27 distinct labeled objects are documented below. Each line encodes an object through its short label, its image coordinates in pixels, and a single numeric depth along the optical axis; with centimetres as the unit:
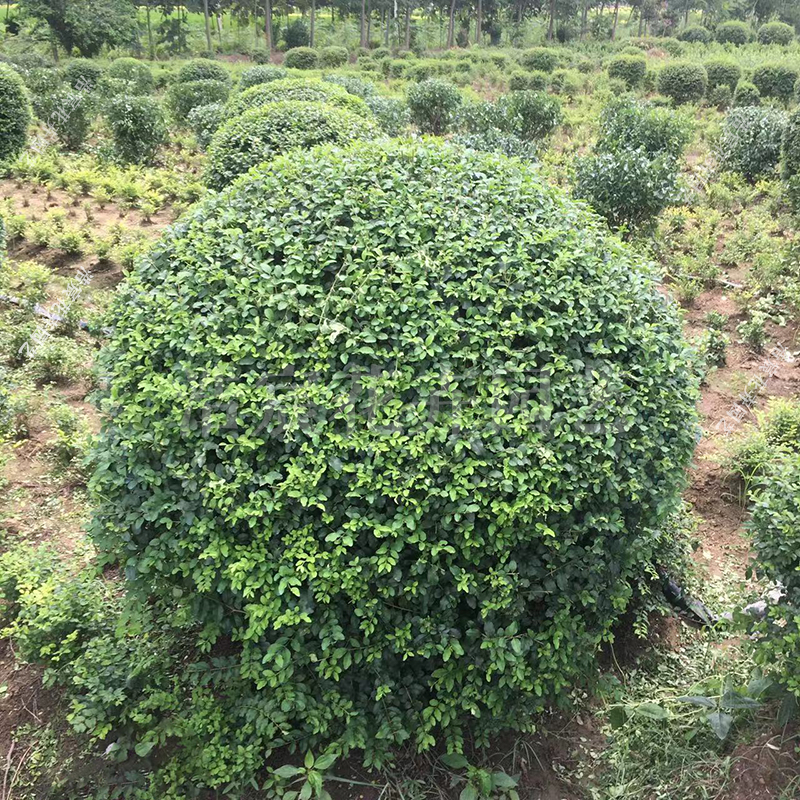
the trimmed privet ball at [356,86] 1266
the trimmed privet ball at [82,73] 1742
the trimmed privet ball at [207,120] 943
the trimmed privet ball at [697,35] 3153
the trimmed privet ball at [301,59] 2355
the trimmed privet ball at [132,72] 1755
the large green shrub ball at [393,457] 226
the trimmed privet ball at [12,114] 884
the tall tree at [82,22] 2430
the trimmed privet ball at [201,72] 1703
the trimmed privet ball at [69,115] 1046
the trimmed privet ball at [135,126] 960
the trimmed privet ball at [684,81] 1697
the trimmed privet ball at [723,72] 1772
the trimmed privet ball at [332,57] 2469
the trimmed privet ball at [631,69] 1988
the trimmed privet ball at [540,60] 2181
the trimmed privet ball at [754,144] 916
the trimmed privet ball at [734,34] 3027
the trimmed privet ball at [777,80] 1619
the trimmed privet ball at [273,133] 584
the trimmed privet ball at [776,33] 2867
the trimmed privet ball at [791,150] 826
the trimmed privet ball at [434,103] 1203
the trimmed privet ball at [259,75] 1429
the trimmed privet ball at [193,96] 1324
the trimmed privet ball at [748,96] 1544
